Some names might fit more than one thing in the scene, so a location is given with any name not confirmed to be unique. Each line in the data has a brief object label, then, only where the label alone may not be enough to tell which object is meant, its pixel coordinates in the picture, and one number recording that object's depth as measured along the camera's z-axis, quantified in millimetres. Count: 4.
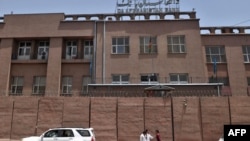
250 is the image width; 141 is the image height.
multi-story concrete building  25750
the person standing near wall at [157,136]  16709
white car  15219
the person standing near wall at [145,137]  15510
